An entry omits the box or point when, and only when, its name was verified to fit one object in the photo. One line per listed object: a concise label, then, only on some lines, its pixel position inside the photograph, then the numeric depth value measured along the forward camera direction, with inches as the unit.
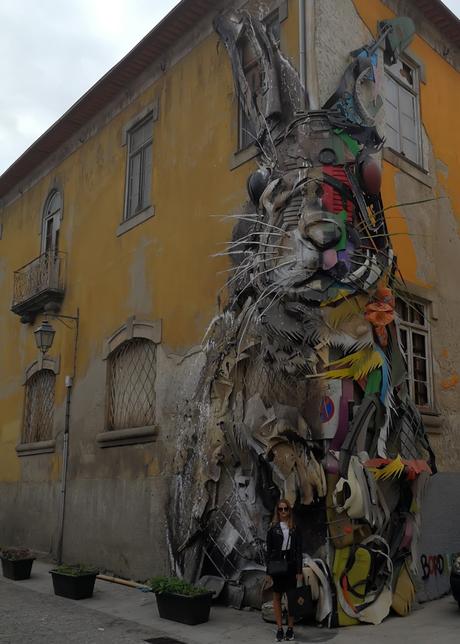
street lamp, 554.6
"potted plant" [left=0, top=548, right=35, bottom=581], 475.8
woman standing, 304.5
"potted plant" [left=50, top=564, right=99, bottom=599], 405.4
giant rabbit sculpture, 340.8
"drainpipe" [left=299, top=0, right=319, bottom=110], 387.5
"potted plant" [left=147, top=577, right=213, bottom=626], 339.6
